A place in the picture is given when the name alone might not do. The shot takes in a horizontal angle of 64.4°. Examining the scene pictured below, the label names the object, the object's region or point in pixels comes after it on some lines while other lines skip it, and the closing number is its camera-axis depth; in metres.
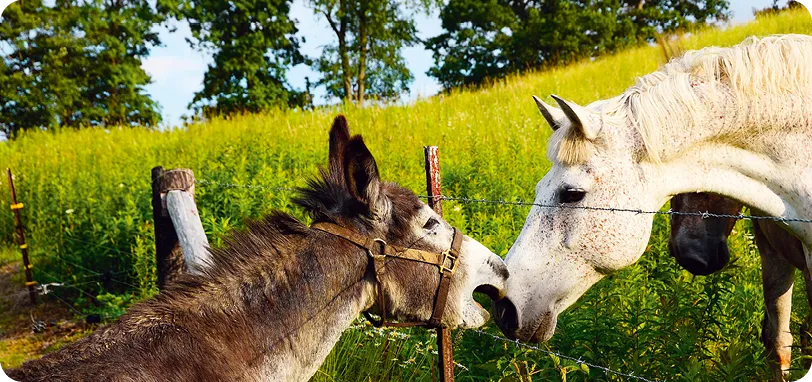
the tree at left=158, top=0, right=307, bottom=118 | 30.97
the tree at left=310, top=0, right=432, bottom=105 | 33.06
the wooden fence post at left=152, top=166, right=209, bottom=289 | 4.89
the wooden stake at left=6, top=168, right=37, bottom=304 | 9.08
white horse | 3.09
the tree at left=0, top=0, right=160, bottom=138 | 28.89
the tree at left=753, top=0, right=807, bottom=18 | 20.48
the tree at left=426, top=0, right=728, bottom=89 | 35.16
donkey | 2.40
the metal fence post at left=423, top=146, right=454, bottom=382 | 3.56
